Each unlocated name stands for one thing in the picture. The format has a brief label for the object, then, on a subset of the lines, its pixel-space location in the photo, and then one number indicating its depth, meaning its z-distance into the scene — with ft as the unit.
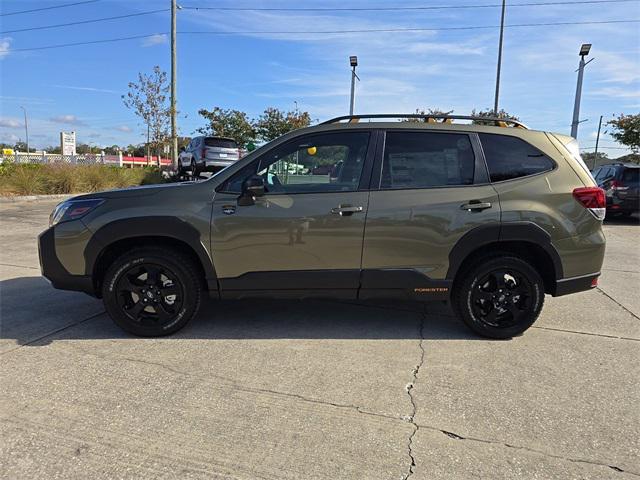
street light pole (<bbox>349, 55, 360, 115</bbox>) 84.41
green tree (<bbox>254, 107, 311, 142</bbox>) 114.39
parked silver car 59.47
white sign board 110.74
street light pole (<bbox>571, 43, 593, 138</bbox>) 65.51
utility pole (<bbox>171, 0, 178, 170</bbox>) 76.43
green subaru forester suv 13.28
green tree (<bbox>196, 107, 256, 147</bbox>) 114.73
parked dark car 44.65
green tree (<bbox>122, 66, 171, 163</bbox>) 83.97
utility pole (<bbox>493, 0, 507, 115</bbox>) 81.20
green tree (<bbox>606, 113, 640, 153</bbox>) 97.54
